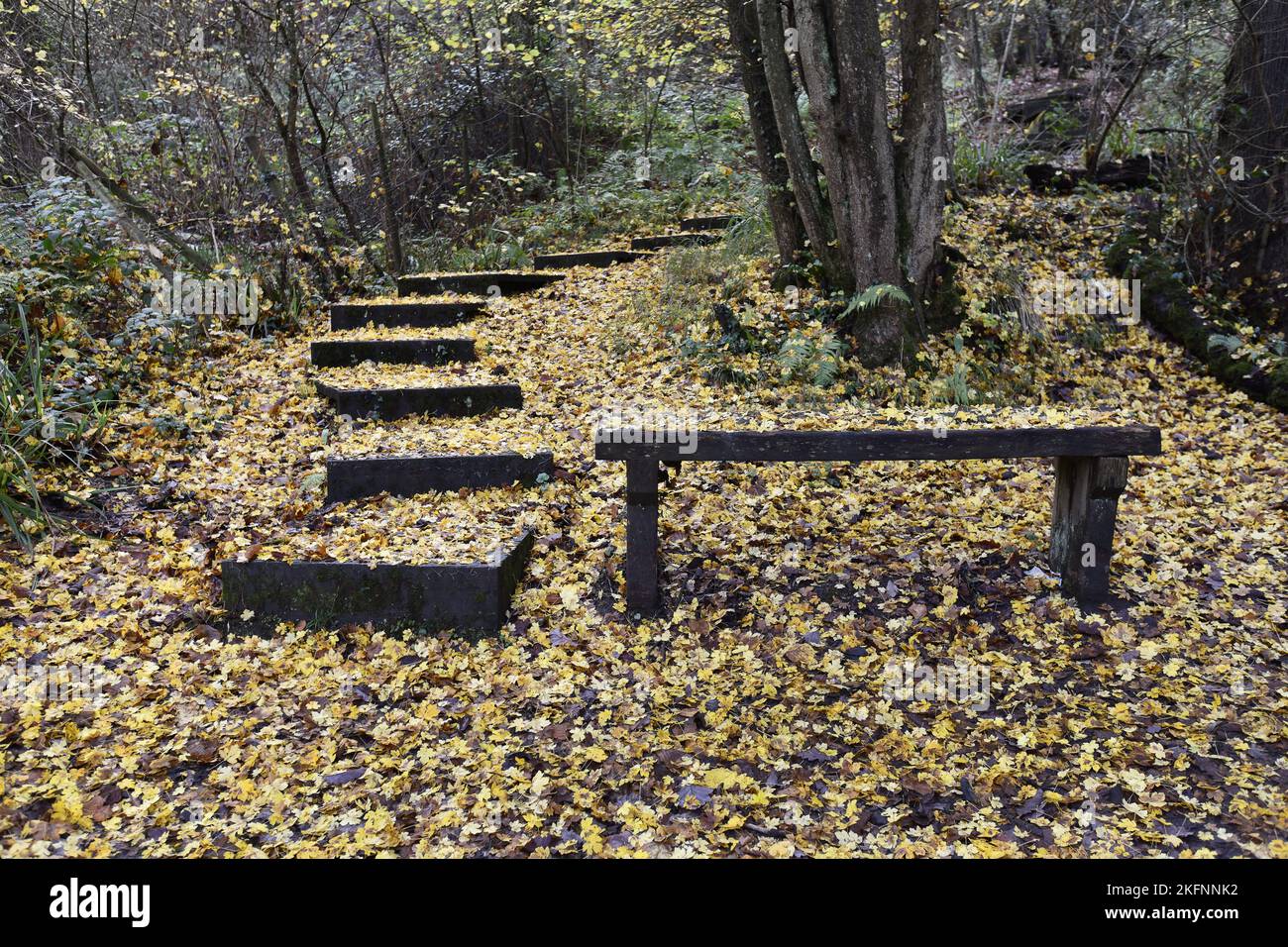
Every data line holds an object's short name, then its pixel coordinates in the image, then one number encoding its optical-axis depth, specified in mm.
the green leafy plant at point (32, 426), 4051
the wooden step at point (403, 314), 6953
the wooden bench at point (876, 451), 3652
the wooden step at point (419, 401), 5406
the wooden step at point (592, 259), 8727
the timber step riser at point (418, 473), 4465
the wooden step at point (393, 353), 6227
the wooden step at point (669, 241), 8844
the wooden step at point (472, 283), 7719
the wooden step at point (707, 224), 9316
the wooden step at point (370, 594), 3617
